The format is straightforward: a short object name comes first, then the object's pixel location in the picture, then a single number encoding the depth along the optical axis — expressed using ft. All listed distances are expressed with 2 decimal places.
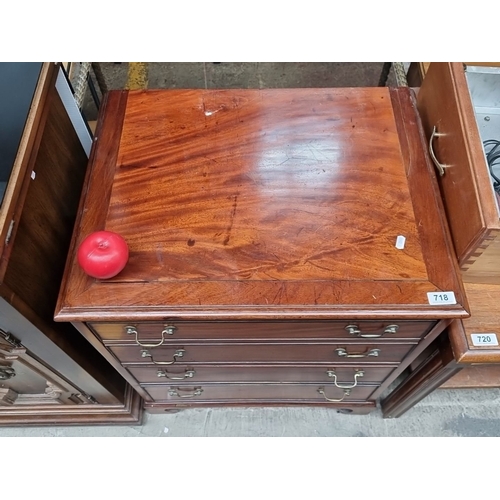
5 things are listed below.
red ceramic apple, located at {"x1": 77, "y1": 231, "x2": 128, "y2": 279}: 2.61
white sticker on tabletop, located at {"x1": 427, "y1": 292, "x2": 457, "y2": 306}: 2.79
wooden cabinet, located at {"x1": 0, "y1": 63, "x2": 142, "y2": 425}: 2.81
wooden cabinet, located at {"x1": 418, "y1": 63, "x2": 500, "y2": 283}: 2.80
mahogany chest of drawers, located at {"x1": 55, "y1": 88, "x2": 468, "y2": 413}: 2.80
